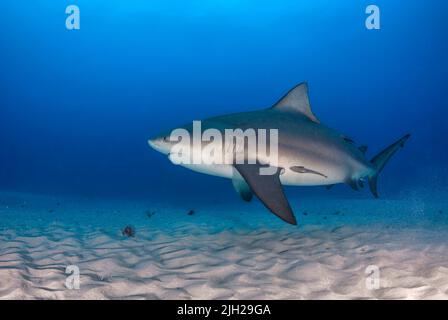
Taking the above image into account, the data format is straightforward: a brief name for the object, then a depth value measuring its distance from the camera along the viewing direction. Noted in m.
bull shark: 4.19
